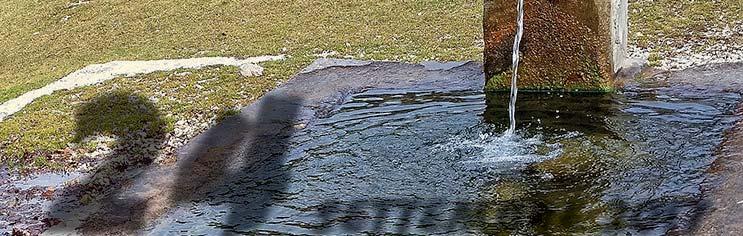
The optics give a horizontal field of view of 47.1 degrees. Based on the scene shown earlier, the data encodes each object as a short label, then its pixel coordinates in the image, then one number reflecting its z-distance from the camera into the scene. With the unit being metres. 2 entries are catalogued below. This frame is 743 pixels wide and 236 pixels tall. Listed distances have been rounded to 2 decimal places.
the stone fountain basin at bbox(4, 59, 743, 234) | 5.67
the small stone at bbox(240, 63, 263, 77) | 11.62
